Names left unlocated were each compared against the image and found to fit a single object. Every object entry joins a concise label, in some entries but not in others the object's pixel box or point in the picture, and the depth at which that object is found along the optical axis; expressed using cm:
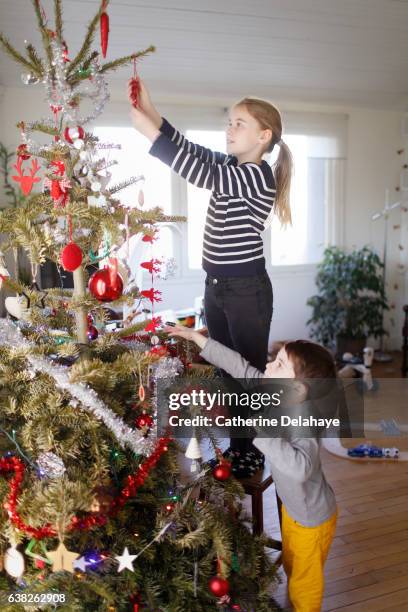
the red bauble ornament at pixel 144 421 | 117
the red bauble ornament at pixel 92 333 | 125
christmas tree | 106
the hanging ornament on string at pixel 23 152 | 112
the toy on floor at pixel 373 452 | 260
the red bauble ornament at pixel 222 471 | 128
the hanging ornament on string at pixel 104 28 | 108
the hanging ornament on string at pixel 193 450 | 124
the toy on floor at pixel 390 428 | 291
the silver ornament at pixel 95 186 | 111
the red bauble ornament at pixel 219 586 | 115
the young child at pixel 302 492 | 137
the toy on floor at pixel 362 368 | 367
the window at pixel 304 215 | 436
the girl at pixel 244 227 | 147
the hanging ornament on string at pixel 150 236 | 124
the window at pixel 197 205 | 411
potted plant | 416
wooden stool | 148
